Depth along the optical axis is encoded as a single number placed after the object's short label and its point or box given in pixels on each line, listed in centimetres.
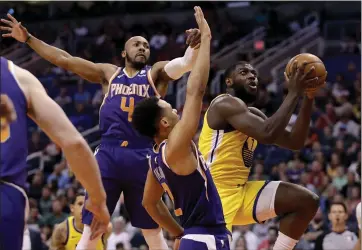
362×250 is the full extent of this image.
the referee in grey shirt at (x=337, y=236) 976
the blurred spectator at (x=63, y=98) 1921
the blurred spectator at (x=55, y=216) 1416
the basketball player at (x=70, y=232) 913
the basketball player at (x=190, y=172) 518
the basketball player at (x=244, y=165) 648
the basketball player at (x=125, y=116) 695
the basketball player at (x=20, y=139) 407
